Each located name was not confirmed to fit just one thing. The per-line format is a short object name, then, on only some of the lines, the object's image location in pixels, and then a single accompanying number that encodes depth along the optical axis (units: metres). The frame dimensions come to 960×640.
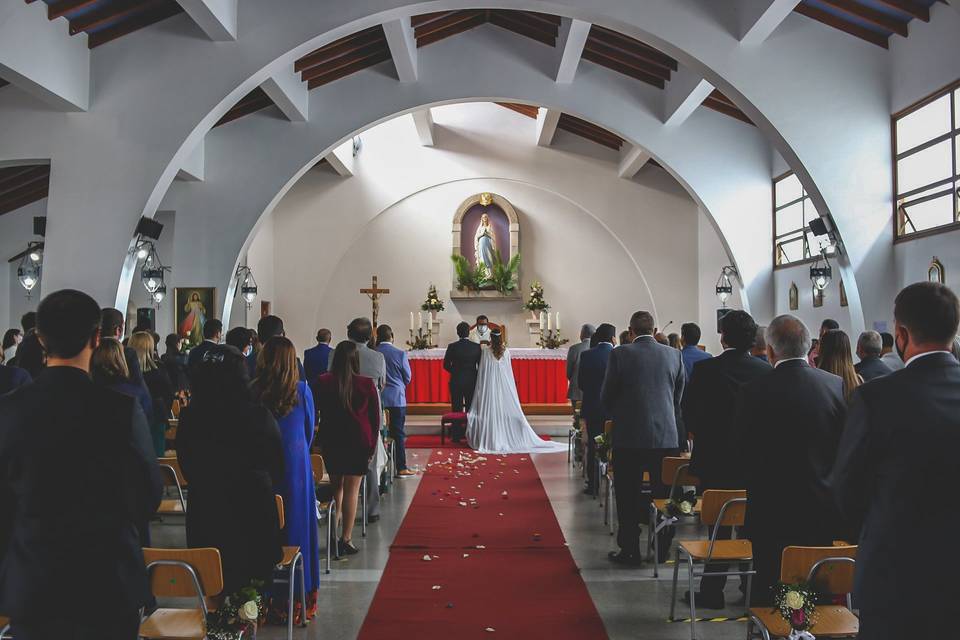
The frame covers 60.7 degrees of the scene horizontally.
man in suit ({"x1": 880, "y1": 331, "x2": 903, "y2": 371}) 6.23
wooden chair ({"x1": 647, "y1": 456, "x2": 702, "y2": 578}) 5.15
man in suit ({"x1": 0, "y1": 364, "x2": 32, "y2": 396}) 4.35
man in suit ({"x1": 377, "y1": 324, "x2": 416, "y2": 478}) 8.28
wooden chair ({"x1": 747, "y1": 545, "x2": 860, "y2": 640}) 3.08
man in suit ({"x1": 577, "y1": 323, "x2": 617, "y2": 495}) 7.60
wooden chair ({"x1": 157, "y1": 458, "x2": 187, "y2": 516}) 5.20
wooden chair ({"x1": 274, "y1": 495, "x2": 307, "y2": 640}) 3.80
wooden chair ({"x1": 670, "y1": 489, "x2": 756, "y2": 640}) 4.07
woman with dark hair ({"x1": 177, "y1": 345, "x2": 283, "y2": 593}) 3.46
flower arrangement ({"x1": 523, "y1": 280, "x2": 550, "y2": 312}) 16.30
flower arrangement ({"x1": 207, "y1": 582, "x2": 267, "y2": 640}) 3.22
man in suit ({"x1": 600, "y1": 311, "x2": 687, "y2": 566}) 5.46
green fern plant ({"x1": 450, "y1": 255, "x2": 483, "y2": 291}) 16.73
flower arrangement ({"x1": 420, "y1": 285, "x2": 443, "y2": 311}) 16.28
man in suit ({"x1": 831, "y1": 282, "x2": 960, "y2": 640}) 2.18
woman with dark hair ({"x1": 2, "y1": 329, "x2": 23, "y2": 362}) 8.25
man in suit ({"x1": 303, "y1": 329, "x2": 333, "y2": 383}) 7.90
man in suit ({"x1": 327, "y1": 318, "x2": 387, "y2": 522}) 6.84
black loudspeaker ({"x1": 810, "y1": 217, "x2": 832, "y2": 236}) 9.27
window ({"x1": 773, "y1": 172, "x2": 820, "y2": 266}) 12.00
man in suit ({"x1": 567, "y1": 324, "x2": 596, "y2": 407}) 8.83
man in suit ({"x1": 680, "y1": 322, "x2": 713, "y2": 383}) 6.66
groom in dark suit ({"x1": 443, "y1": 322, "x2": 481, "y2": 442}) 10.88
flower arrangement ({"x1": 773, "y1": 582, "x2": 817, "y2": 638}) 3.00
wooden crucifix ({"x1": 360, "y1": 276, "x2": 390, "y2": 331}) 15.56
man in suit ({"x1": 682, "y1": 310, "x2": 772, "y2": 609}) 4.61
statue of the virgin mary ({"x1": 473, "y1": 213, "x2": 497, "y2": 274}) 16.84
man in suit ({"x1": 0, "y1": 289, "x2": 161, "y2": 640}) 2.33
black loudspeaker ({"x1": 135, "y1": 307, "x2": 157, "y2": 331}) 11.82
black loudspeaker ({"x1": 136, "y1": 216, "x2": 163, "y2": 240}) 8.77
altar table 13.77
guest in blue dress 4.25
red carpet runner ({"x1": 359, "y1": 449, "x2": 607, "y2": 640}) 4.46
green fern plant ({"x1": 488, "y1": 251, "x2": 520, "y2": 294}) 16.64
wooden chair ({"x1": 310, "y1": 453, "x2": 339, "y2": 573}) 5.27
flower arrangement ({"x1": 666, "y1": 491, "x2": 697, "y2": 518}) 4.75
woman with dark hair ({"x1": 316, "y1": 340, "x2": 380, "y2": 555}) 5.51
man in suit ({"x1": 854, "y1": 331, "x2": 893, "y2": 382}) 5.06
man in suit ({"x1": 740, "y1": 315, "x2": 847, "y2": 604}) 3.47
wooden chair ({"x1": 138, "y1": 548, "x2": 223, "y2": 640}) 3.07
